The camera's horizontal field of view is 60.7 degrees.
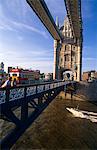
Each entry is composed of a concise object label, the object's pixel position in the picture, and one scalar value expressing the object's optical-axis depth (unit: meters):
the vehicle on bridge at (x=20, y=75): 14.61
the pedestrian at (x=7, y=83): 4.74
